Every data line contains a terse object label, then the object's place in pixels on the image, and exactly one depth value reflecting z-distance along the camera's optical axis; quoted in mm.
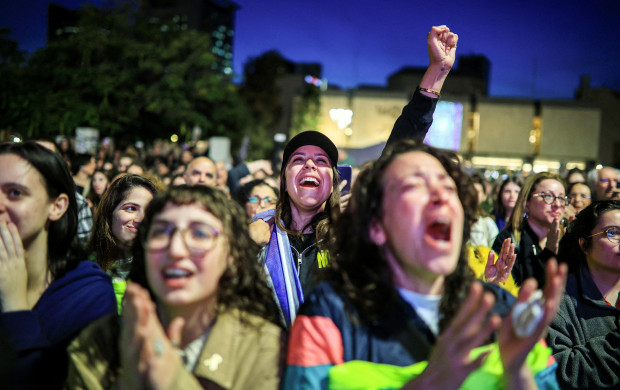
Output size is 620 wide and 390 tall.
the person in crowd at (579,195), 6270
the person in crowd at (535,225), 3881
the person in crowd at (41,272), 1913
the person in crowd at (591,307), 2744
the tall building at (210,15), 59656
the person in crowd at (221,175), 7420
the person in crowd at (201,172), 5785
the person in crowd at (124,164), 6972
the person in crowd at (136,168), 6238
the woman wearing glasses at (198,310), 1705
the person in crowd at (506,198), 6176
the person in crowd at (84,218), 4473
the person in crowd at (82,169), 7200
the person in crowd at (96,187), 6551
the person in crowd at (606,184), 6938
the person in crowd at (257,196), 5133
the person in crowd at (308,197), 2666
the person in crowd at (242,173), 6832
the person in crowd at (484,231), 5148
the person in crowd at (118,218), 3229
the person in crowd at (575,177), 7471
